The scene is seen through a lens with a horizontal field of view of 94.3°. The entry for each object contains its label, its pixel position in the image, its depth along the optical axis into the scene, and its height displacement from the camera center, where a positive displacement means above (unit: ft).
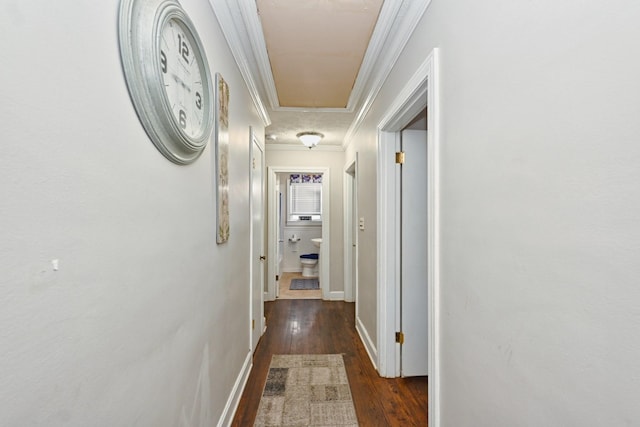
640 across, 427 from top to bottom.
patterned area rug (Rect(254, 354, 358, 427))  6.29 -4.31
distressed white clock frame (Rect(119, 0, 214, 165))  2.56 +1.35
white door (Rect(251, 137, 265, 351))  8.75 -0.90
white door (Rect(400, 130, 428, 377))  7.64 -1.04
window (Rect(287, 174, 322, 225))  22.16 +1.16
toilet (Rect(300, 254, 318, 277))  20.27 -3.31
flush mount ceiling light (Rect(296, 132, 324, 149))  12.93 +3.43
